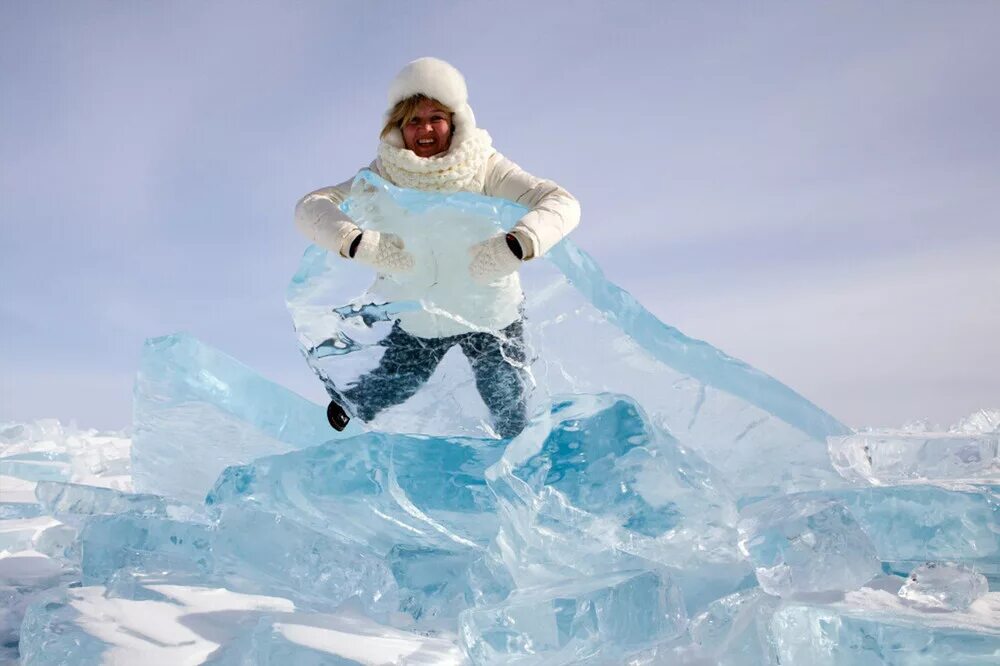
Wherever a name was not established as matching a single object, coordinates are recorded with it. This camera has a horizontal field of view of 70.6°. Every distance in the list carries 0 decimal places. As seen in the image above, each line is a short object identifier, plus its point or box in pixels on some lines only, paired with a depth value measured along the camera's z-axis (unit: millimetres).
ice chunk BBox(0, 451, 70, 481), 5664
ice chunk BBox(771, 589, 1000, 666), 1682
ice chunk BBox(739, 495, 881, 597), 2100
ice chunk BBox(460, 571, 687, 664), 1922
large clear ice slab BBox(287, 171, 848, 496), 2949
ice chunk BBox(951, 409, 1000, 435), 6195
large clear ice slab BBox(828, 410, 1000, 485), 3301
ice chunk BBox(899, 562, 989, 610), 2111
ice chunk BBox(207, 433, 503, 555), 2904
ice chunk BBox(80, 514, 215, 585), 2650
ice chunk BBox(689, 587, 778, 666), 1928
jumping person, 2791
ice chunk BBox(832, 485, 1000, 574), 2521
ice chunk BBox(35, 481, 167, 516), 3184
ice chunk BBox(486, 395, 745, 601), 2320
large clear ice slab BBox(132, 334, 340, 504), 3621
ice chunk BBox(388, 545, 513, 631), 2492
